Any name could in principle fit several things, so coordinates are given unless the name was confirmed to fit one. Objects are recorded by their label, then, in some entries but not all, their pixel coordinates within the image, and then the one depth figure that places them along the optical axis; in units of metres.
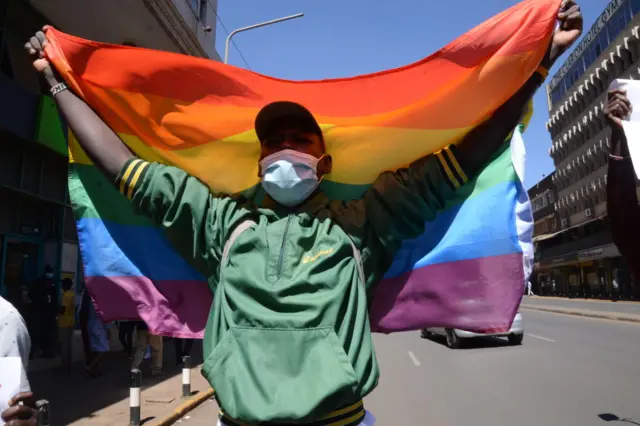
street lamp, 12.82
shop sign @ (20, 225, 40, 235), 8.73
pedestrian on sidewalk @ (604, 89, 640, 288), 2.22
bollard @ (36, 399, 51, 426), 2.81
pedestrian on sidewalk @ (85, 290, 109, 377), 8.15
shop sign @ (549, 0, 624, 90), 36.41
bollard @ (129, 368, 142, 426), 5.45
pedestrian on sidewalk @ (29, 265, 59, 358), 8.79
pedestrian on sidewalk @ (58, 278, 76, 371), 8.53
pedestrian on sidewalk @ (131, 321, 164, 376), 7.62
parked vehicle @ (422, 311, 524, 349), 11.71
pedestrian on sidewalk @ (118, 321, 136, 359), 9.81
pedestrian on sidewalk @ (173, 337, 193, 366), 9.66
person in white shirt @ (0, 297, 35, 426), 1.79
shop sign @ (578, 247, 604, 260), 39.51
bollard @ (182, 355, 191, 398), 6.97
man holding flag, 1.64
